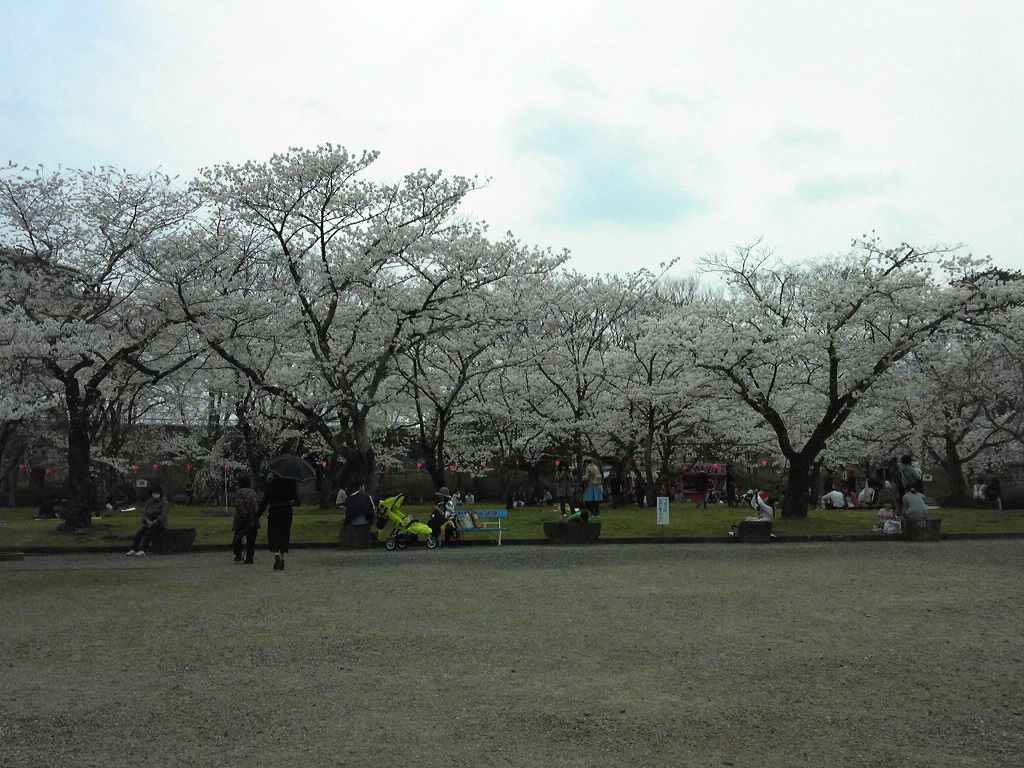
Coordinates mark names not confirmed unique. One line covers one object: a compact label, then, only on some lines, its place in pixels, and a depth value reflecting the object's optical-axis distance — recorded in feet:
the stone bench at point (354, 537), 58.95
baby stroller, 57.88
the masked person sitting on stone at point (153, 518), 55.88
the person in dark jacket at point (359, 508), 58.70
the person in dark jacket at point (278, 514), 44.39
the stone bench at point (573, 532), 61.00
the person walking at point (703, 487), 98.73
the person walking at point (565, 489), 81.25
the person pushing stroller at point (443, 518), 58.90
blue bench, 62.54
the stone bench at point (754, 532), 60.70
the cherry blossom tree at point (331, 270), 66.54
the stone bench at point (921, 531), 60.08
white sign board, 64.69
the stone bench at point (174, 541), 58.08
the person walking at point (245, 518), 49.29
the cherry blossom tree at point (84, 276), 65.21
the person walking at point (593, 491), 75.72
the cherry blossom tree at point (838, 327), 70.85
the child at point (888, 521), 61.46
